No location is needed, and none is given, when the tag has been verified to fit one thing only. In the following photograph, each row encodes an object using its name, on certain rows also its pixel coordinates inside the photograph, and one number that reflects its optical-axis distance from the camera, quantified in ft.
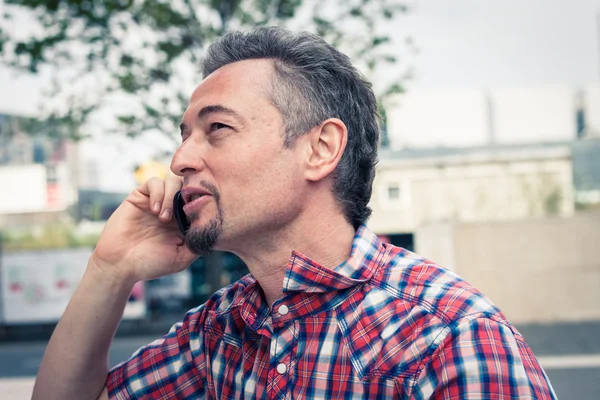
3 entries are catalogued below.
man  3.86
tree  25.44
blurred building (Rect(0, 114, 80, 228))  59.11
